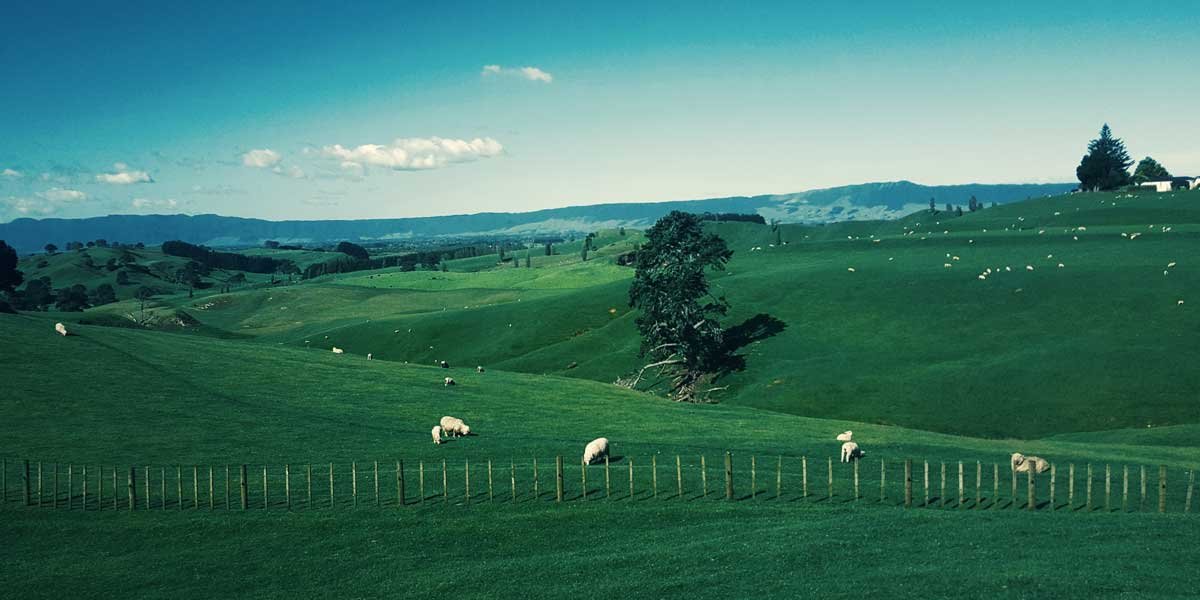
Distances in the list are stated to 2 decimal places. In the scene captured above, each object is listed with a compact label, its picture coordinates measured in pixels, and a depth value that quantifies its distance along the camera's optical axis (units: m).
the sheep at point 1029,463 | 43.06
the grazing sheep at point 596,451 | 46.53
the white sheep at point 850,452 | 47.69
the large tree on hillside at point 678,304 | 97.31
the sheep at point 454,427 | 55.56
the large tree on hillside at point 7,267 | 153.88
